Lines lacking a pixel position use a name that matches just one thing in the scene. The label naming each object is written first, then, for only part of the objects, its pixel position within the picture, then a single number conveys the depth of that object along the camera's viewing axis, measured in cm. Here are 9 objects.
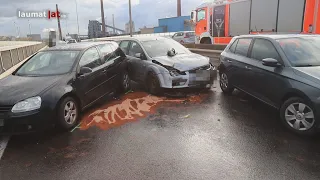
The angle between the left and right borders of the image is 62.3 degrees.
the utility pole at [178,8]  5447
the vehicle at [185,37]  2636
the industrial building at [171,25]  5219
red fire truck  1047
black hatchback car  434
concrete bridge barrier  1140
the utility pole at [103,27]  4812
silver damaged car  675
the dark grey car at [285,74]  414
